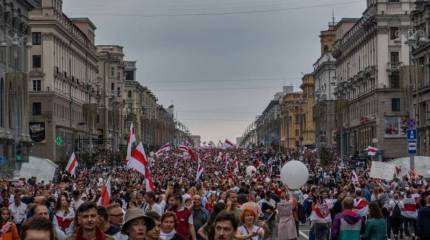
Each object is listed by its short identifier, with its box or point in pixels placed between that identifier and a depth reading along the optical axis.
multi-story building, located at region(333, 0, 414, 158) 90.19
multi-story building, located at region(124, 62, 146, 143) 177.38
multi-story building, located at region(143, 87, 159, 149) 193.62
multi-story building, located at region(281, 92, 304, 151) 177.31
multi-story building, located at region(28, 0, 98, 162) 92.38
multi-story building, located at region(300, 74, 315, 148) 174.00
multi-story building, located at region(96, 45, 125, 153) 124.50
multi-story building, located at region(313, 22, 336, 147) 126.14
